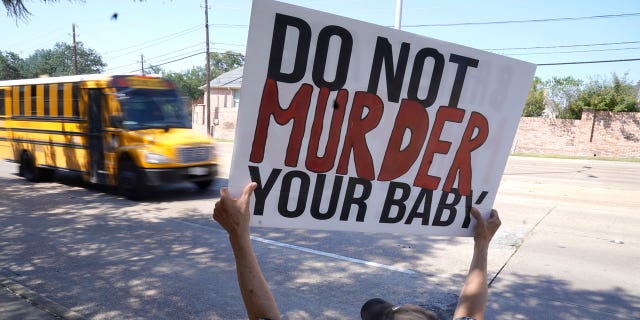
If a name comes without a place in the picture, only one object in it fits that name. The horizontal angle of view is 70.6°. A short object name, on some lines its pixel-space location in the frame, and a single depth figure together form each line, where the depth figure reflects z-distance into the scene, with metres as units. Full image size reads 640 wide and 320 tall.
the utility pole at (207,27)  33.81
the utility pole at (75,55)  40.76
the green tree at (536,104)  42.78
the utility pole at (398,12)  16.05
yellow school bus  9.84
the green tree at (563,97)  33.97
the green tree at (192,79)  75.06
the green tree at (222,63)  81.76
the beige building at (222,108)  41.34
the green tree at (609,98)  30.92
